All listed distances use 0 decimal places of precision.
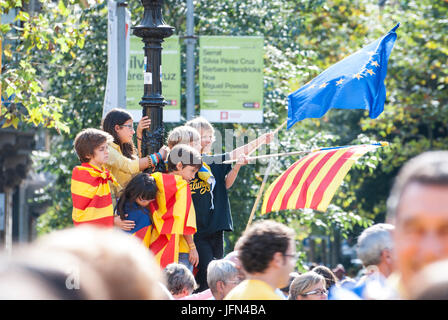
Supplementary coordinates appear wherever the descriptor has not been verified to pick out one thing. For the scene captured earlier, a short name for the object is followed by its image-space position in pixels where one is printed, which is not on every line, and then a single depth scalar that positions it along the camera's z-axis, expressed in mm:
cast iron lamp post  12606
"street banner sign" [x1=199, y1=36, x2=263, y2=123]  22421
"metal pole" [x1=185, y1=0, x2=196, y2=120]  22954
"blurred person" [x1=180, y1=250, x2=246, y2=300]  9461
